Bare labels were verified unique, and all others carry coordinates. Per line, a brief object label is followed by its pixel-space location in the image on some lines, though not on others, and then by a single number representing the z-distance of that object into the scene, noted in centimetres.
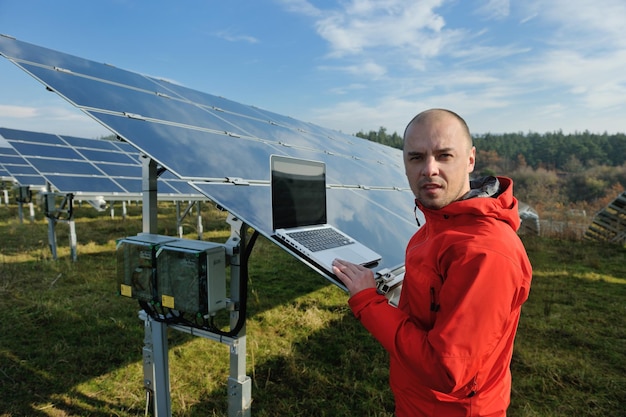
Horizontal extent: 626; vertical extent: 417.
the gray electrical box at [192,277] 246
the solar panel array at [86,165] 766
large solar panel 245
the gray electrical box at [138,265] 265
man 126
